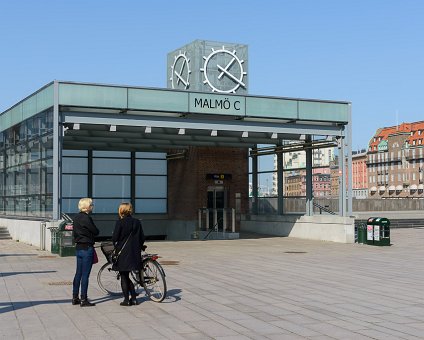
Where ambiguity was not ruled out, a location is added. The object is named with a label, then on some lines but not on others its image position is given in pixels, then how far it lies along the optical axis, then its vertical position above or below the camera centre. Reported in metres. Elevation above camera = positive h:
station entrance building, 24.23 +2.27
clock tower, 33.03 +6.79
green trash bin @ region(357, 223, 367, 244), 26.39 -1.30
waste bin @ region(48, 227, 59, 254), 21.64 -1.28
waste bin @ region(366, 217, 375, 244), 25.65 -1.19
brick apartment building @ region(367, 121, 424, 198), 161.88 +9.83
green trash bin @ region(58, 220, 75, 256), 20.84 -1.23
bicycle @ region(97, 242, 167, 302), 10.96 -1.26
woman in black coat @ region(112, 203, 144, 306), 10.58 -0.77
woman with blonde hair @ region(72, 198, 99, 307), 10.70 -0.73
